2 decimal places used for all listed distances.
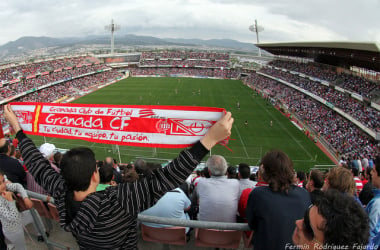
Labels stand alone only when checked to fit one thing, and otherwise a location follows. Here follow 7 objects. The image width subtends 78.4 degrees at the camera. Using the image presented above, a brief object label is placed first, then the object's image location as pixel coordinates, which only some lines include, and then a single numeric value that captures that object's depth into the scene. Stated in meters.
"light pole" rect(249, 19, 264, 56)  83.07
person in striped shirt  1.79
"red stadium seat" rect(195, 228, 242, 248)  3.00
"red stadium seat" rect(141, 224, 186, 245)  3.05
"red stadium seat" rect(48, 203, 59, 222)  3.47
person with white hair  3.25
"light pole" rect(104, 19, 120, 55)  90.28
